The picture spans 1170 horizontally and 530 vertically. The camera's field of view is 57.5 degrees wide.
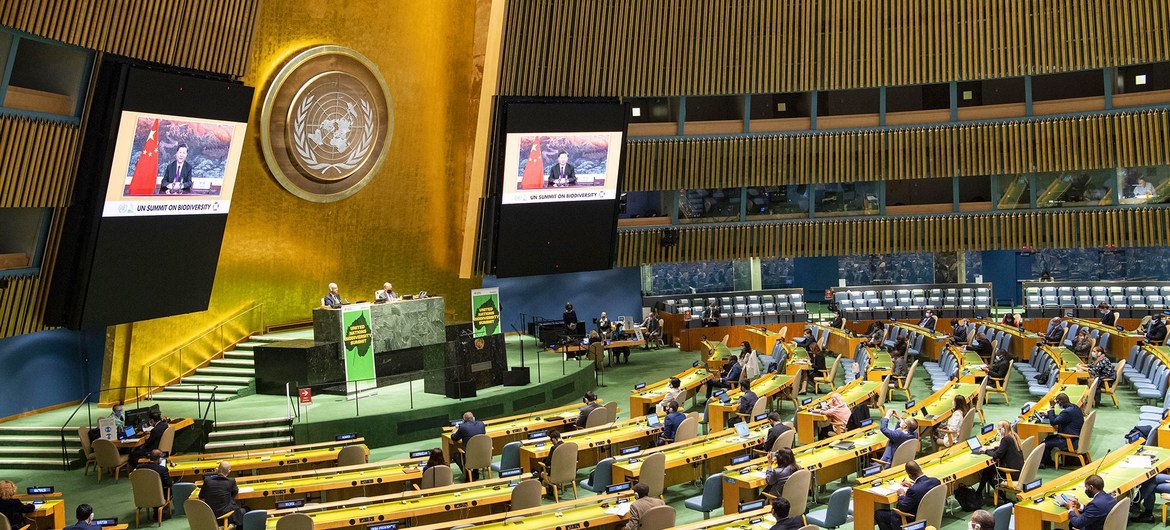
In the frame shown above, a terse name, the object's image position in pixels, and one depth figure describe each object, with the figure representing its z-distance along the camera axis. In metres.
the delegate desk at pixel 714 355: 20.75
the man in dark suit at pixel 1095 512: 9.13
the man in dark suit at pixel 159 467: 12.46
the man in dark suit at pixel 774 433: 12.48
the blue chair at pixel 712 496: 11.08
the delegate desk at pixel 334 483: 11.44
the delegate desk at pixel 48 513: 10.85
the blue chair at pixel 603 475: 11.86
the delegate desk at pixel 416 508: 10.04
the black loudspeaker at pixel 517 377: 18.86
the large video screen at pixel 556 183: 21.81
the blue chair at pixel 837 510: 10.12
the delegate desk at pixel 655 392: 16.67
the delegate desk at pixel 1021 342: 21.48
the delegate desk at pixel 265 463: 12.91
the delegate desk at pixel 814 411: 14.65
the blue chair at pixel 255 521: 9.75
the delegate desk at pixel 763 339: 24.05
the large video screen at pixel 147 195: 15.72
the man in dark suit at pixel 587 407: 14.90
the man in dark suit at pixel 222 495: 10.76
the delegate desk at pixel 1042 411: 13.28
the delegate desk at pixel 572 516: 9.73
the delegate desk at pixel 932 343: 21.92
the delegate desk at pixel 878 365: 17.34
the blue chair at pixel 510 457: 13.02
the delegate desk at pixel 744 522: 9.39
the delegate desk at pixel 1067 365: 16.33
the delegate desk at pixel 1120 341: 20.92
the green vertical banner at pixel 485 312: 20.20
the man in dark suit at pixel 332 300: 18.39
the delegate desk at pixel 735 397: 15.65
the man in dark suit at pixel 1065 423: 13.07
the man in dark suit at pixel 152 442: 14.76
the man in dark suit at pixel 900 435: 11.91
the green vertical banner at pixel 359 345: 17.56
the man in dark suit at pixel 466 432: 13.73
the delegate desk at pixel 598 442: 13.00
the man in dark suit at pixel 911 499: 9.98
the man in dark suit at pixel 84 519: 9.70
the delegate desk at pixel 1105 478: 9.48
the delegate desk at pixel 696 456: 11.82
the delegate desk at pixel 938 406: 13.66
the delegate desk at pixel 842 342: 23.03
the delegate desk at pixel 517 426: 14.71
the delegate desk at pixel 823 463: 10.94
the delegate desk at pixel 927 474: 10.23
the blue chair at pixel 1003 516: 9.33
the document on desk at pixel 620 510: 9.96
